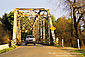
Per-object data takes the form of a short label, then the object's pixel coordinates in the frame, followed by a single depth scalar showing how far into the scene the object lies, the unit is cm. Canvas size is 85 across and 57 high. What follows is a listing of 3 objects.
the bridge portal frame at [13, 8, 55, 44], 2987
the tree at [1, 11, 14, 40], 5628
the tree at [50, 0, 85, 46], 2167
